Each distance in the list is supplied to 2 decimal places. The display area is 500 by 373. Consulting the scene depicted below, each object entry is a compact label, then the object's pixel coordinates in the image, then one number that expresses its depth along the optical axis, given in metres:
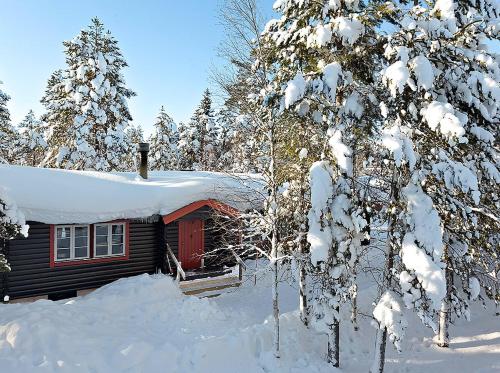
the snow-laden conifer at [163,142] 40.25
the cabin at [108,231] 12.35
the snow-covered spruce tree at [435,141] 6.98
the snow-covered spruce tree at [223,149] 37.27
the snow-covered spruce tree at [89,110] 23.77
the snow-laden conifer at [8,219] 8.82
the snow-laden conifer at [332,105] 7.84
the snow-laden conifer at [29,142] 38.72
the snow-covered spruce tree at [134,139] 38.57
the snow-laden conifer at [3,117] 26.86
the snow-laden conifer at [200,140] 38.97
